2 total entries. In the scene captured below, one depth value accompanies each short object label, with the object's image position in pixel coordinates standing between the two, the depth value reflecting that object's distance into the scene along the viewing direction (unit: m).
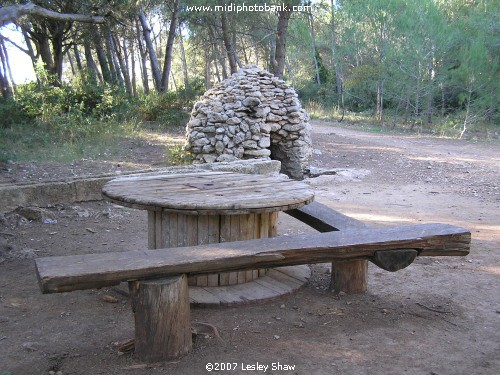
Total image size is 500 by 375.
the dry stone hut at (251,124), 7.85
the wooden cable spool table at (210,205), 2.80
